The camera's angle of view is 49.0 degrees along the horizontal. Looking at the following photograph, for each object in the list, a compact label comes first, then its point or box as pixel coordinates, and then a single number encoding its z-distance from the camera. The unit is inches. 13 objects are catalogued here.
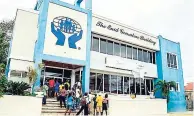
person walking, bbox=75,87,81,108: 545.3
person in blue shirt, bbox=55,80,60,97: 594.3
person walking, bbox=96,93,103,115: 526.9
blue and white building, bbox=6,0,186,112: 597.0
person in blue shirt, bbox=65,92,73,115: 492.2
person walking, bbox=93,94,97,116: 532.4
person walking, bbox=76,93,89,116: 483.2
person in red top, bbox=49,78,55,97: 604.6
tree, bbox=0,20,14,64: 983.5
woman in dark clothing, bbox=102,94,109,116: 533.1
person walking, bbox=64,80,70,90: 613.1
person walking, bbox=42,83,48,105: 520.1
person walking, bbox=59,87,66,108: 526.0
